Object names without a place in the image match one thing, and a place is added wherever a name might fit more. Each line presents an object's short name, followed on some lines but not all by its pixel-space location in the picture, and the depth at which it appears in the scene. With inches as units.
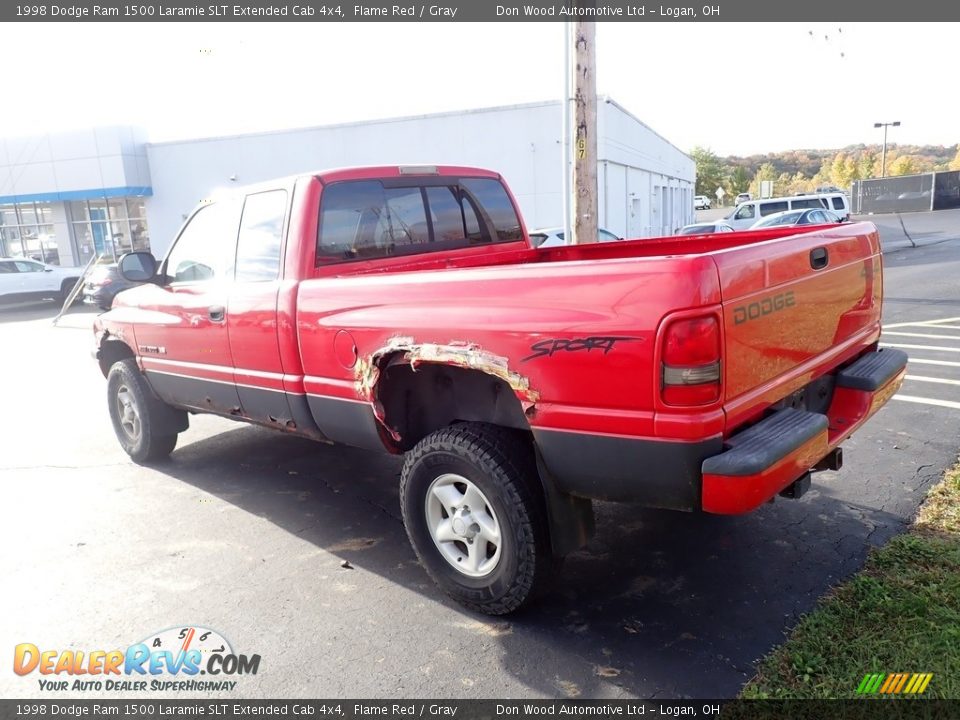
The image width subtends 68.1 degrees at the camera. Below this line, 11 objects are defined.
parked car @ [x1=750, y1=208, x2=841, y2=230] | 763.4
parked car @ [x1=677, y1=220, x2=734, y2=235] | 732.3
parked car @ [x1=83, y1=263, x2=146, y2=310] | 626.2
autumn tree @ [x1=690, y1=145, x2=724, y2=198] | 3713.3
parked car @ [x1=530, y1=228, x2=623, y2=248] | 562.7
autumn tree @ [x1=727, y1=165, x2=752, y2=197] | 3828.7
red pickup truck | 99.4
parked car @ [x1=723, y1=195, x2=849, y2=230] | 986.7
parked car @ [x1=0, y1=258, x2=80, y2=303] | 730.2
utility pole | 302.5
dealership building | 857.5
